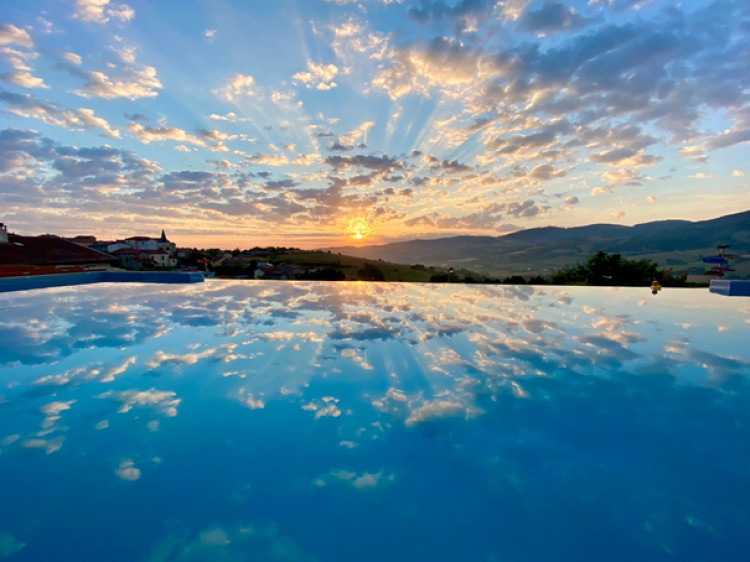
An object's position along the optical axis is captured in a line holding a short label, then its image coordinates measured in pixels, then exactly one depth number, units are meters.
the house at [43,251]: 26.03
